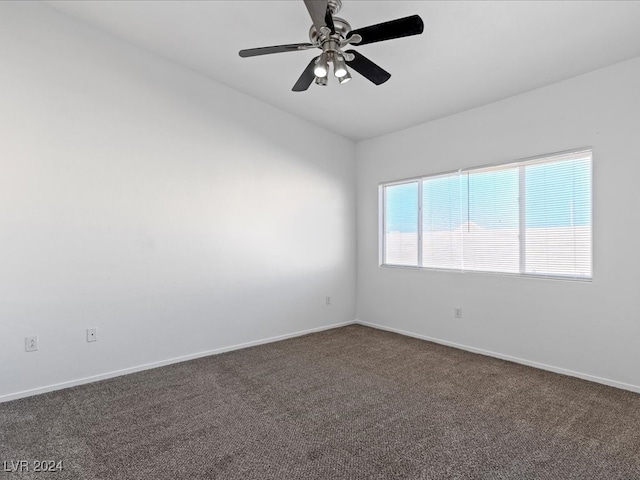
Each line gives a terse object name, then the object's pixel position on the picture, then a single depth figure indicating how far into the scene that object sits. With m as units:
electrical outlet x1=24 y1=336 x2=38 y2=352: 2.87
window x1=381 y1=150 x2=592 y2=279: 3.21
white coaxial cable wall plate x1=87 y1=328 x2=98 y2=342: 3.14
